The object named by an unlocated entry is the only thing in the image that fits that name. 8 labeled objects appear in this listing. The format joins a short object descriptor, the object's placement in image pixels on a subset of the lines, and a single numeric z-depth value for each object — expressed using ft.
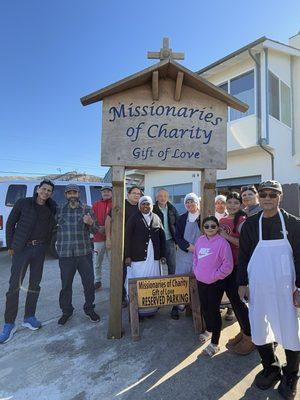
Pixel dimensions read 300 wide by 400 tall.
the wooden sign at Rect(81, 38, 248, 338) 11.78
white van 26.58
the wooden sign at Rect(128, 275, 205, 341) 11.55
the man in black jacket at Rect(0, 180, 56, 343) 12.34
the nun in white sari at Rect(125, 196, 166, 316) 12.98
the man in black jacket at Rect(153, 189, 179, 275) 15.11
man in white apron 7.96
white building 31.19
